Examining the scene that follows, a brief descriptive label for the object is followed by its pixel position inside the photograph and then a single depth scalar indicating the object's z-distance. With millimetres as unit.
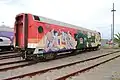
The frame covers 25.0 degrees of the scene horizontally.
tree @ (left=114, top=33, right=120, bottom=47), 56859
